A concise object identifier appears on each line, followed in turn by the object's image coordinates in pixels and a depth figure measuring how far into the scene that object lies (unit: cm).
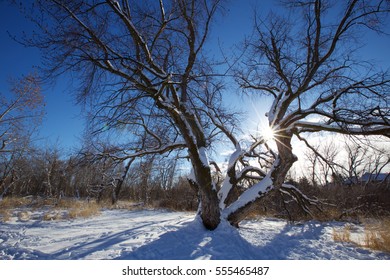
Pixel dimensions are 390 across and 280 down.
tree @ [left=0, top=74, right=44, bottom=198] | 1122
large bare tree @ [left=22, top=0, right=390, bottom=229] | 430
